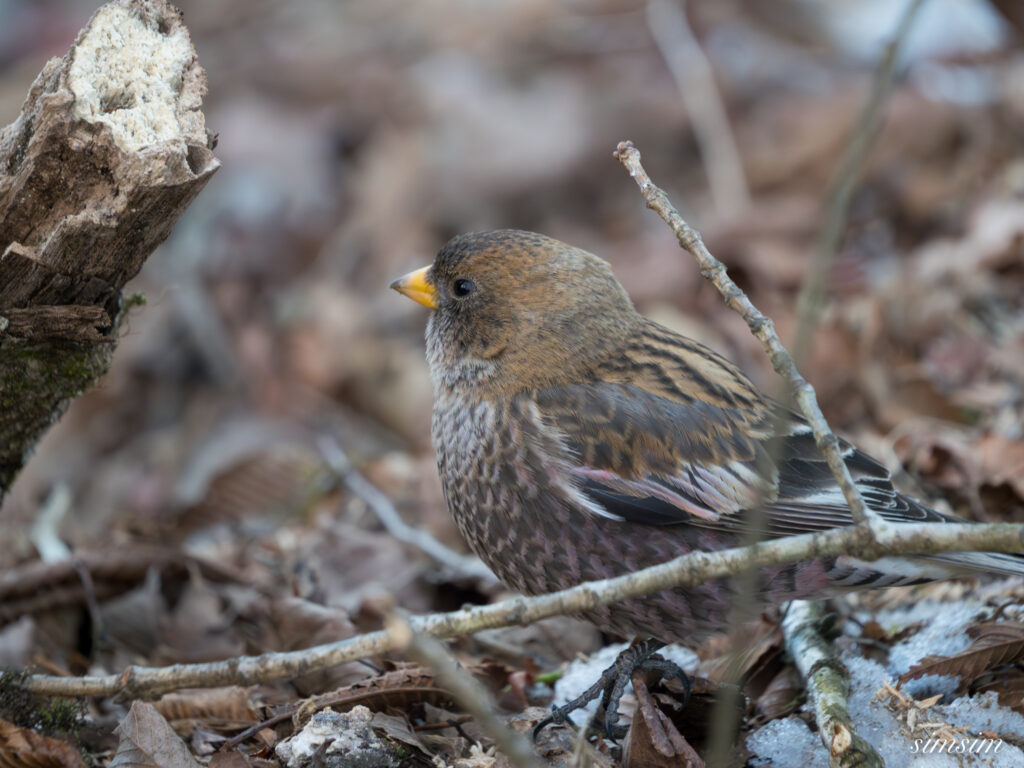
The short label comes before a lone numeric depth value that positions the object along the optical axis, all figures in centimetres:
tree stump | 516
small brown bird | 627
